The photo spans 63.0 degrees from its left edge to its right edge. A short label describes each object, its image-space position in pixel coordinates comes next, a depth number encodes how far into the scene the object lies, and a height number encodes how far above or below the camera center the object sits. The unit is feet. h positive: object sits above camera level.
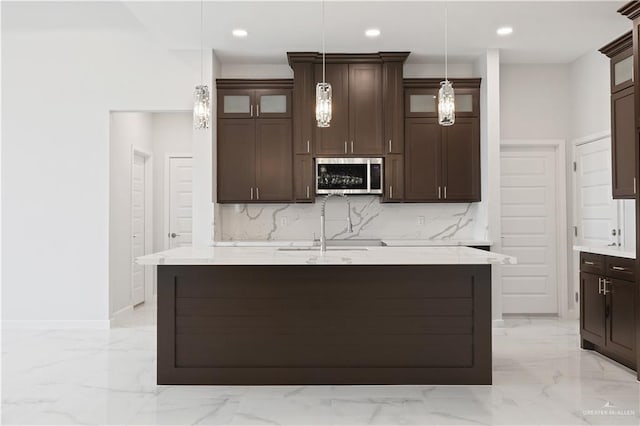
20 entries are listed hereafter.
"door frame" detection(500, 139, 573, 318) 19.92 +0.26
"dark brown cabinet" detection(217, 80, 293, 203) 19.13 +2.58
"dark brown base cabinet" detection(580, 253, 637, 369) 12.70 -2.34
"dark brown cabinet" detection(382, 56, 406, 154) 18.86 +3.99
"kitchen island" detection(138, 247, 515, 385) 11.55 -2.36
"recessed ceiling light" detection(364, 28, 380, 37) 16.65 +5.99
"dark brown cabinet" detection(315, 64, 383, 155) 18.95 +3.68
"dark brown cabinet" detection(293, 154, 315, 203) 18.94 +1.45
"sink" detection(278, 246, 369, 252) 13.33 -0.81
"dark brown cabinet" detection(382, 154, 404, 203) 18.94 +1.46
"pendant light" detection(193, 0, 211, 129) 11.41 +2.44
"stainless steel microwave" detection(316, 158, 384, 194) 19.04 +1.56
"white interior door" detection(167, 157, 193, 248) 23.59 +0.79
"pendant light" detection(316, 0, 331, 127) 11.17 +2.49
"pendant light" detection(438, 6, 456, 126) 11.02 +2.41
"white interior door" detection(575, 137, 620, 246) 17.58 +0.73
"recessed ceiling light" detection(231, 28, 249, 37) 16.65 +6.00
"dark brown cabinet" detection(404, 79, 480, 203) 19.06 +2.28
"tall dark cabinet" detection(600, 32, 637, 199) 13.30 +2.61
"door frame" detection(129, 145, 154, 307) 23.21 -0.02
